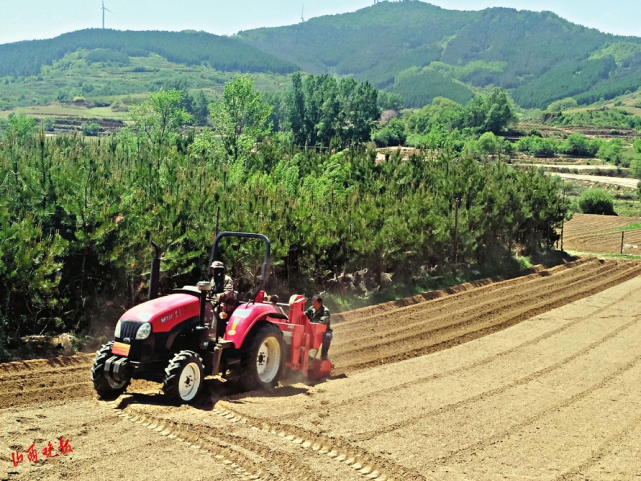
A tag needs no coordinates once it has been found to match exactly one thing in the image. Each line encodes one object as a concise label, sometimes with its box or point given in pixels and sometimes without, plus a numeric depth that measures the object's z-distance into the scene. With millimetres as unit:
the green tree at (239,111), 47719
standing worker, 14445
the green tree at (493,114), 159125
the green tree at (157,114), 63594
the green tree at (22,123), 75206
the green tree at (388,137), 123062
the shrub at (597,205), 74819
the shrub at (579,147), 140625
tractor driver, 12016
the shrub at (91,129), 133762
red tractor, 11094
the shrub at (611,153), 128625
